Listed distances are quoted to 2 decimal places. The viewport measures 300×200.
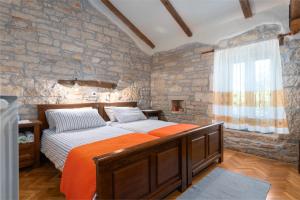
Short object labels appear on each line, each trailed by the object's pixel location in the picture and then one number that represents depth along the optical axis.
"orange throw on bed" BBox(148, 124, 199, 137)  2.46
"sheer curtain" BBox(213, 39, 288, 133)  2.86
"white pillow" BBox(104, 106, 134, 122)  3.60
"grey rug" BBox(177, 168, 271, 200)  1.93
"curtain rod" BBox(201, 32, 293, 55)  2.78
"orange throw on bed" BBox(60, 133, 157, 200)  1.44
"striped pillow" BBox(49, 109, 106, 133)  2.69
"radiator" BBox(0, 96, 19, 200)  0.88
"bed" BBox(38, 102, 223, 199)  1.34
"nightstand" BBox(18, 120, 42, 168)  2.56
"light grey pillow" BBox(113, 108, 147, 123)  3.49
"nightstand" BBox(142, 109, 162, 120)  4.42
